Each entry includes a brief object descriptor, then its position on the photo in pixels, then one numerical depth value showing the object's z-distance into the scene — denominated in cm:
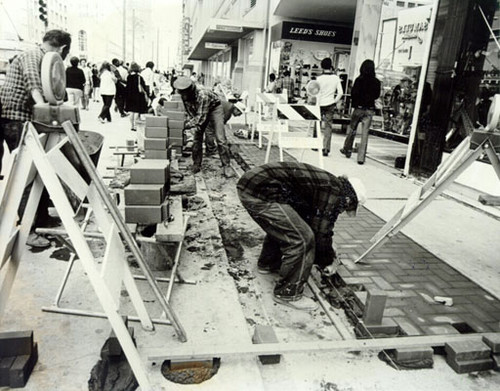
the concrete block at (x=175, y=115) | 820
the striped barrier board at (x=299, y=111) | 727
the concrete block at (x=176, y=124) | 812
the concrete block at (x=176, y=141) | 823
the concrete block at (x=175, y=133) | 823
